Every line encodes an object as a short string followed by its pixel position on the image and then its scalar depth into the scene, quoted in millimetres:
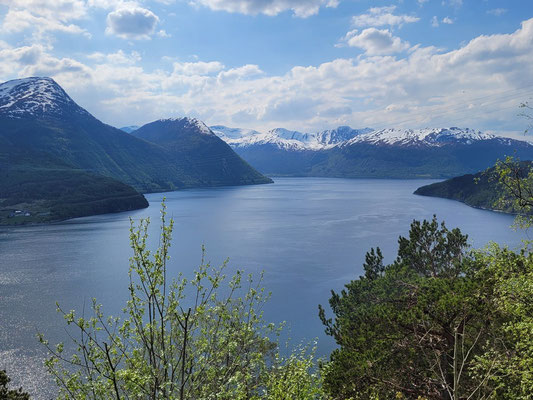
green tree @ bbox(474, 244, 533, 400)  17219
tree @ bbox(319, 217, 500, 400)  22234
